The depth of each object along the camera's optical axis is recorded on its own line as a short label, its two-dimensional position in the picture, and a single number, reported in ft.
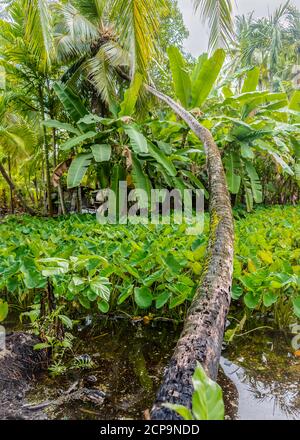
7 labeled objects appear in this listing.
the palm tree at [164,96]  3.22
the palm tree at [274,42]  57.77
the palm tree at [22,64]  18.51
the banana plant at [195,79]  16.17
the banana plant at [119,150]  15.51
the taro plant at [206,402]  2.12
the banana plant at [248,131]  17.49
